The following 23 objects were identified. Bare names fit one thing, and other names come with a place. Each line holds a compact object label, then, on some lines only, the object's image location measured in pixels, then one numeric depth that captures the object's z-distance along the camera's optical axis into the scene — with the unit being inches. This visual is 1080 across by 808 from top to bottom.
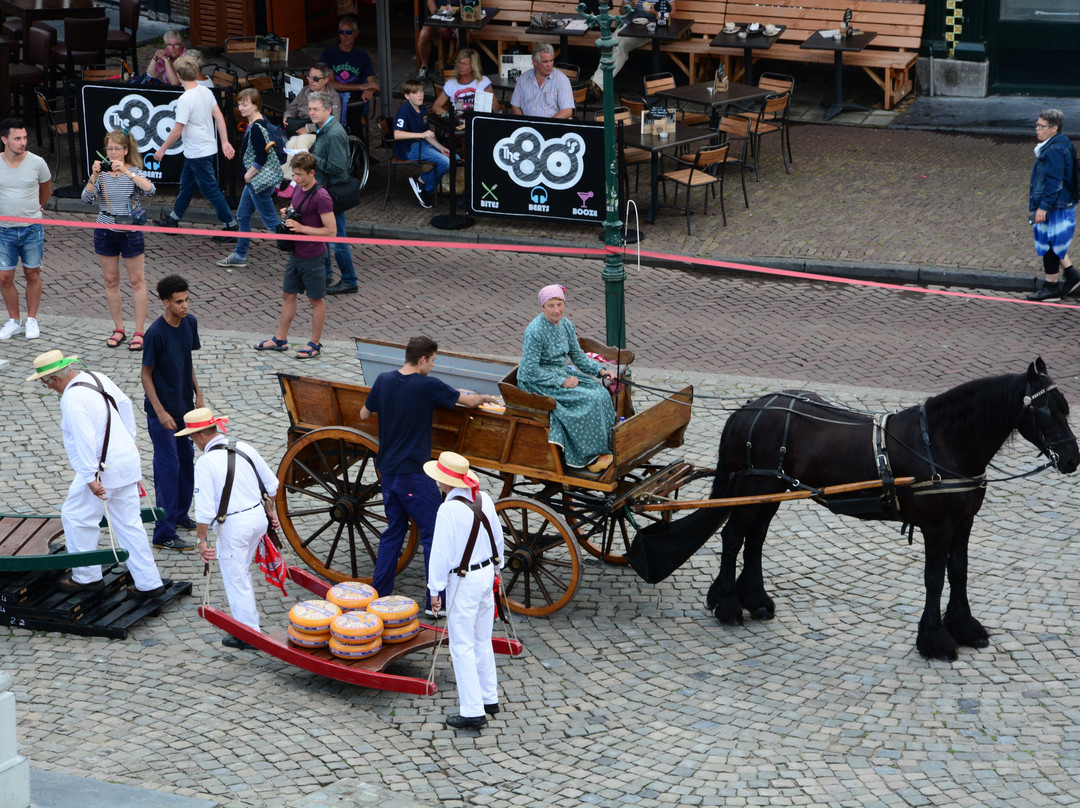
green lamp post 864.3
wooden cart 681.6
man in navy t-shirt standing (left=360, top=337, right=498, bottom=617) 670.5
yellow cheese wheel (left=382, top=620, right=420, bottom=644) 637.9
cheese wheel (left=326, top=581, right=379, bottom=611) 648.4
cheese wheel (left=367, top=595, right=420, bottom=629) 637.3
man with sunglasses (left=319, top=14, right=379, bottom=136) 1433.3
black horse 631.2
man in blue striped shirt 1327.5
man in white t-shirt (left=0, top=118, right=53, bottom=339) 1000.2
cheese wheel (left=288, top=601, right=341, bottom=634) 629.6
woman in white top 1334.9
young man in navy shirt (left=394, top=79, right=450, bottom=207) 1290.6
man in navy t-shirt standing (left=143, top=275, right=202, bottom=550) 745.0
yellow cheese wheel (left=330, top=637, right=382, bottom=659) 624.4
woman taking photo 981.8
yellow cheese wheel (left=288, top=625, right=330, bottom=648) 631.2
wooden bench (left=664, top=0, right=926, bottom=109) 1542.8
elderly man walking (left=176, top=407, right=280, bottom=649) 644.7
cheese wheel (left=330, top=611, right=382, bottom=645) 623.2
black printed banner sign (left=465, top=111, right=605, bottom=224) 1209.4
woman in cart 680.4
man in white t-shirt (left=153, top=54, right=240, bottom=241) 1213.1
